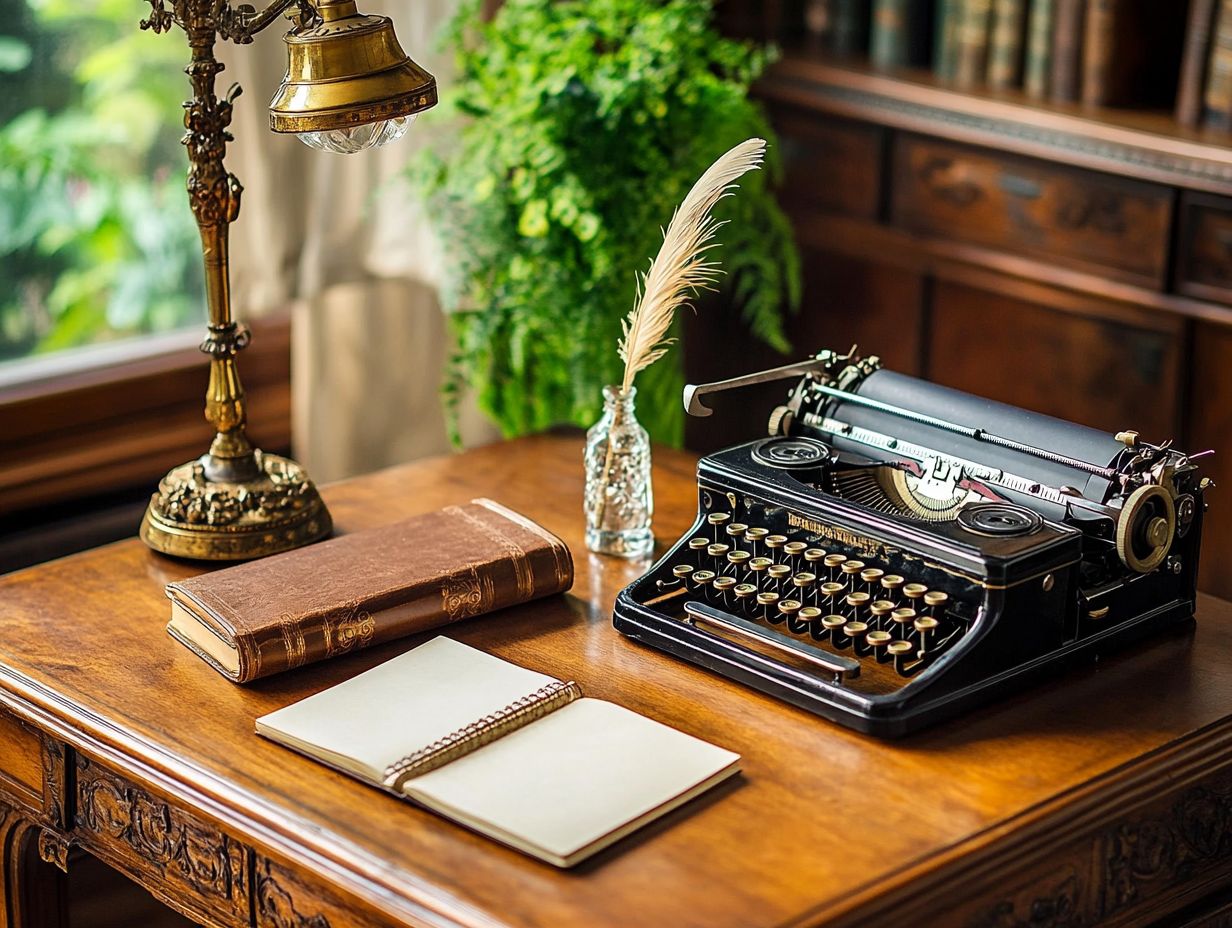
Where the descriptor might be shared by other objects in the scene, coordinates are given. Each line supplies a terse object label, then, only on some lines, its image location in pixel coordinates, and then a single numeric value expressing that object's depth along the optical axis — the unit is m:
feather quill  1.88
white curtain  2.95
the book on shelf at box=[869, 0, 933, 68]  3.17
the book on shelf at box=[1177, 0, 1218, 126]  2.72
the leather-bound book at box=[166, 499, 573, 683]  1.73
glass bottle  2.00
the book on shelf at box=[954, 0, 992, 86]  3.05
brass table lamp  1.79
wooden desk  1.39
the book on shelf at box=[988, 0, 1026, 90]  3.01
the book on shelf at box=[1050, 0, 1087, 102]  2.92
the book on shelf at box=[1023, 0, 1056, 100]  2.96
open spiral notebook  1.45
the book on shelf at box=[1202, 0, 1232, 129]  2.70
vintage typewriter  1.64
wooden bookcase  2.77
